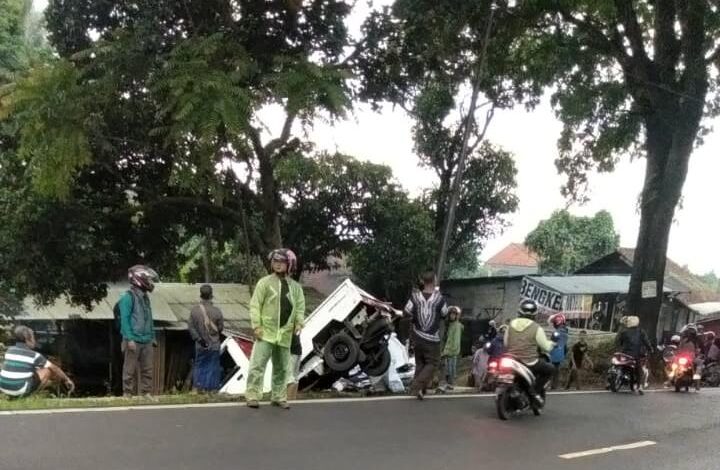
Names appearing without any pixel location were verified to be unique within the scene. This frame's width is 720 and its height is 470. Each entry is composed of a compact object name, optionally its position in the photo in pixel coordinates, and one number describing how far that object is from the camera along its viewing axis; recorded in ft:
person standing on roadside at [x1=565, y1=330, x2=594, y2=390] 57.52
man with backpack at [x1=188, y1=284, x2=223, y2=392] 41.22
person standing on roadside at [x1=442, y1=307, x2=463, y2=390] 50.49
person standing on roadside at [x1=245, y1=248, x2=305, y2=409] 28.09
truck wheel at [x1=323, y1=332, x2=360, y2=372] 36.35
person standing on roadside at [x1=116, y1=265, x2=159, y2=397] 30.99
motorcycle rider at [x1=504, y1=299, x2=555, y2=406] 31.71
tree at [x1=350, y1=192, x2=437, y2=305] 77.77
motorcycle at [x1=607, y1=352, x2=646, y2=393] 48.16
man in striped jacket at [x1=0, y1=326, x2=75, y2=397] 28.48
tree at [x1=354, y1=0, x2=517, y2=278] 48.73
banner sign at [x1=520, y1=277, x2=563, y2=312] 89.15
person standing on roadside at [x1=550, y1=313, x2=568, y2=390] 49.88
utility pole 50.80
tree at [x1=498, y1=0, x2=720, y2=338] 55.72
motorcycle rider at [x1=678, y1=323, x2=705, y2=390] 52.13
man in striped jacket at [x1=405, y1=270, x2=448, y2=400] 34.58
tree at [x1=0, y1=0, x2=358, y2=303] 37.32
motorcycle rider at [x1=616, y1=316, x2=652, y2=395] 48.42
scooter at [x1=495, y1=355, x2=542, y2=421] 30.63
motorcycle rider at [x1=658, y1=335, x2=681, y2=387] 53.39
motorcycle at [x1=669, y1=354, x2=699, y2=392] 51.34
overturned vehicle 36.76
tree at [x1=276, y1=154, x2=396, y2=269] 73.46
